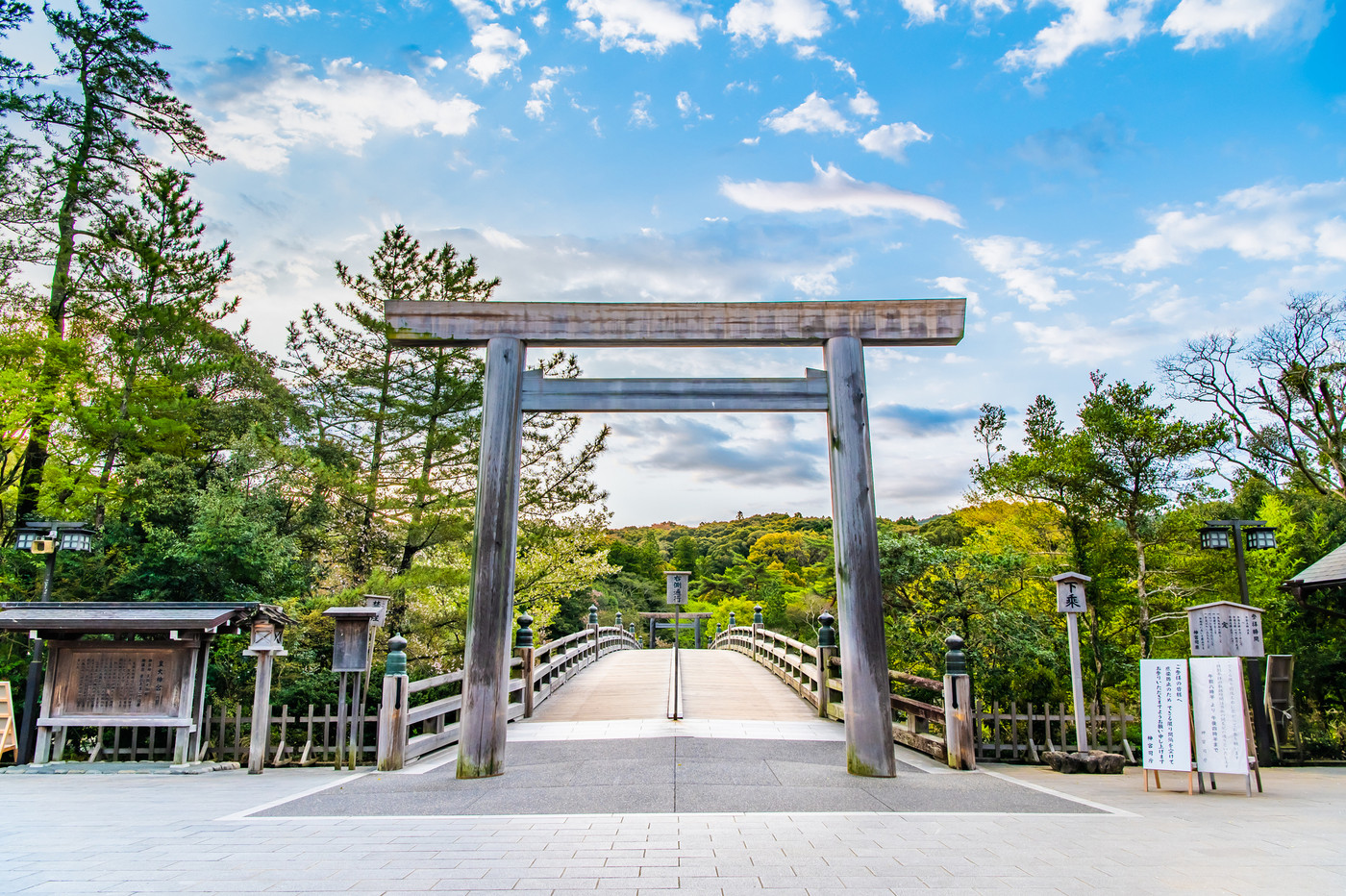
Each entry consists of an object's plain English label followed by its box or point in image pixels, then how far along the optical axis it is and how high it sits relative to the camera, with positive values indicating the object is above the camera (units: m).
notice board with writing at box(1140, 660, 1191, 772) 6.63 -1.28
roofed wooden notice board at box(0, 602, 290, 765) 8.33 -1.25
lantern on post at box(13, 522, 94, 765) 9.87 +0.32
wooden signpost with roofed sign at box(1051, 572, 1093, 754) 8.01 -0.33
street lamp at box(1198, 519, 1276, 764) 10.52 +0.69
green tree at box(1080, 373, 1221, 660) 12.58 +2.29
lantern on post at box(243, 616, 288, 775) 7.93 -1.32
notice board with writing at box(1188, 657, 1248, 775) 6.52 -1.24
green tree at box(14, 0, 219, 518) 14.30 +9.37
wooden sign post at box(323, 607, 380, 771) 8.02 -0.93
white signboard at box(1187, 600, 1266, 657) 8.20 -0.57
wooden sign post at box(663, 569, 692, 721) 11.95 -0.28
